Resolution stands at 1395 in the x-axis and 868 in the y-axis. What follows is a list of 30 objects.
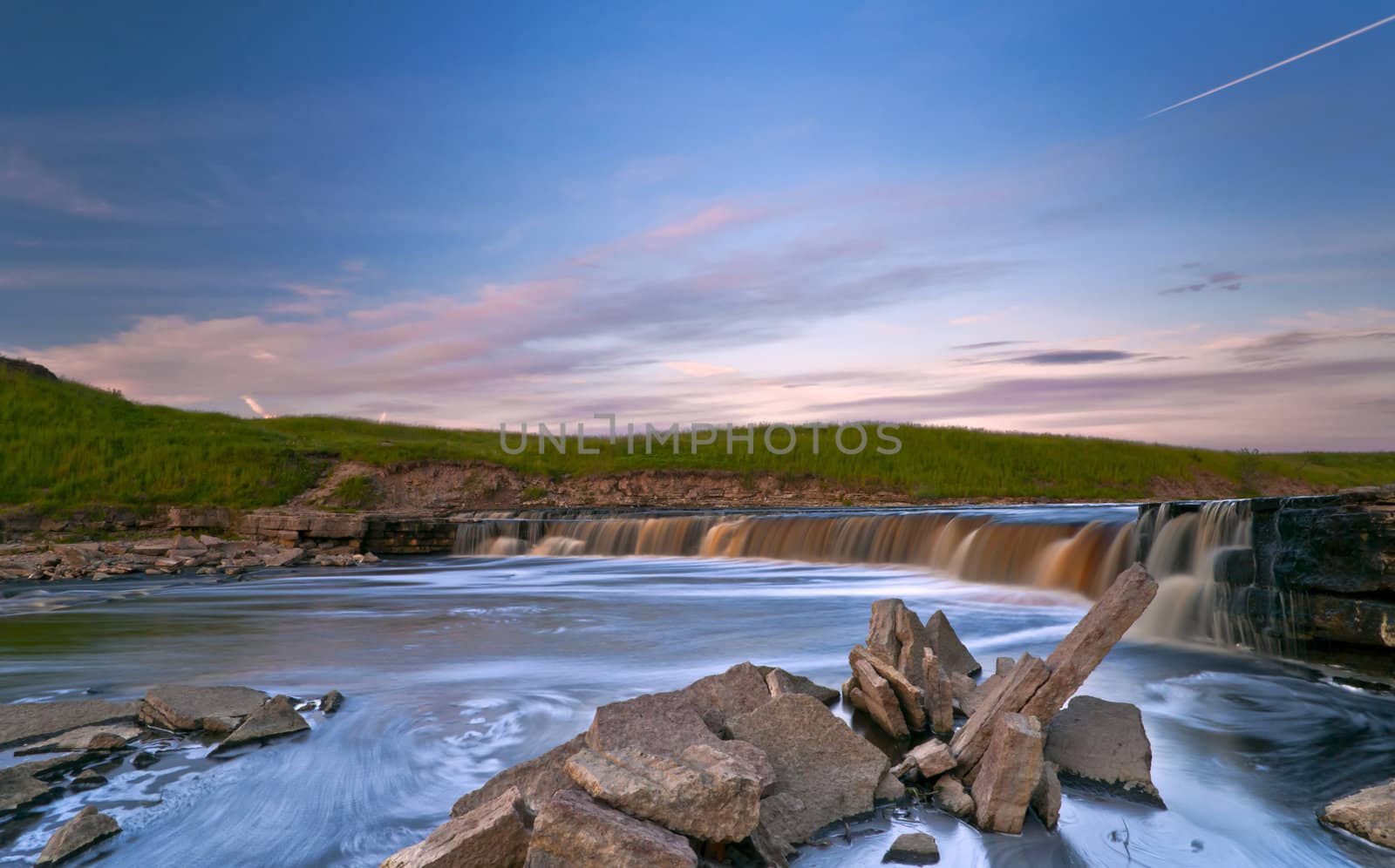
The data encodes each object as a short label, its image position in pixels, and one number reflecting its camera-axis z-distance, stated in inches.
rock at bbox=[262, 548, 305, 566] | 728.3
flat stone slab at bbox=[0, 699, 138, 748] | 178.2
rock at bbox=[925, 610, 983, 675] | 215.0
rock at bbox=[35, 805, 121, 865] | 116.1
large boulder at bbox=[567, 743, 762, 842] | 102.7
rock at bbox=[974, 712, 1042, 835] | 122.5
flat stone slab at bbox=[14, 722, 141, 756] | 163.8
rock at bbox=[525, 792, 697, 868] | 95.4
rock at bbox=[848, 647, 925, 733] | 167.3
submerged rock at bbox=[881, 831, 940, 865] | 114.5
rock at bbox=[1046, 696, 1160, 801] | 141.5
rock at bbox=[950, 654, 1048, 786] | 137.0
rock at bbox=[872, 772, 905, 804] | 133.0
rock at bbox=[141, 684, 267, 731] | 183.0
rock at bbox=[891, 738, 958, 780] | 135.9
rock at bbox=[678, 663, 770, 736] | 158.1
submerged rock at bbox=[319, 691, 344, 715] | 208.5
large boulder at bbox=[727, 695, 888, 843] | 123.0
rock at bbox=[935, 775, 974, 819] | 127.7
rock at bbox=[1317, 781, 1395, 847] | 124.0
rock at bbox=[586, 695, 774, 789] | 128.6
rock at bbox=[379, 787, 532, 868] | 97.4
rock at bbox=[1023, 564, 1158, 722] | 146.2
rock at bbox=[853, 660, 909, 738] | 167.8
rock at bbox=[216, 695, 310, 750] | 174.7
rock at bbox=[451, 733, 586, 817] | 121.0
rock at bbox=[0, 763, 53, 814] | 134.3
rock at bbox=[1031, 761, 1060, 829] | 125.3
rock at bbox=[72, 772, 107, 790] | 146.0
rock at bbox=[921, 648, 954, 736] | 169.2
